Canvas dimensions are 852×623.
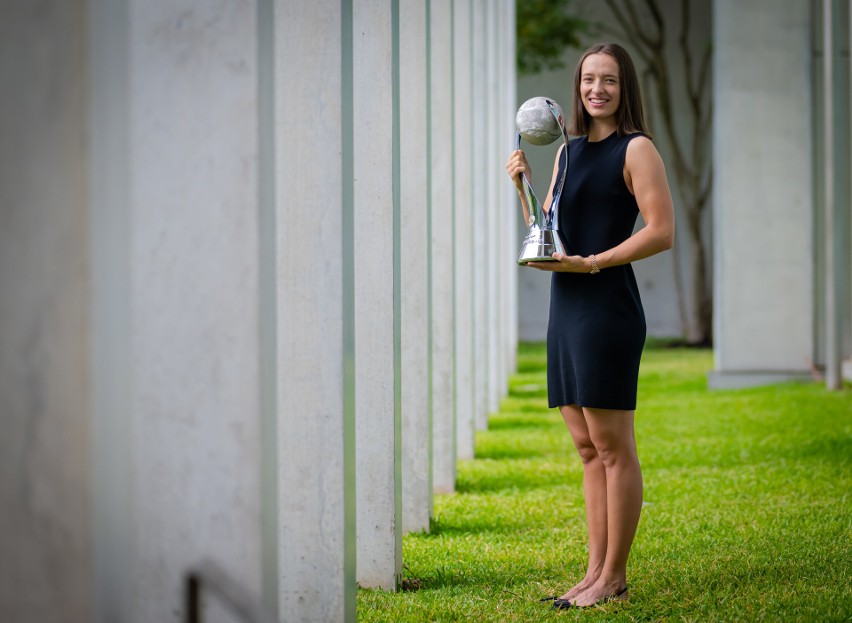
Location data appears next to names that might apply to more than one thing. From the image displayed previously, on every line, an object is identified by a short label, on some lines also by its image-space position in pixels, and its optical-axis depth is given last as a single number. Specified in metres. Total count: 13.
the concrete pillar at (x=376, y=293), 7.68
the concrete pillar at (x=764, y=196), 22.91
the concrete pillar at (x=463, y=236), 13.76
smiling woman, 6.39
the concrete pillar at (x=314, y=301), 5.56
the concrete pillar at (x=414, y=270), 9.56
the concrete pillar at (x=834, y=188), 20.25
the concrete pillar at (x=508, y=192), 25.15
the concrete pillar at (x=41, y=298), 3.23
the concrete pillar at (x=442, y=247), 11.65
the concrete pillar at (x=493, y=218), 19.27
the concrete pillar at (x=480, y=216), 16.45
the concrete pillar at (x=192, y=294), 3.74
